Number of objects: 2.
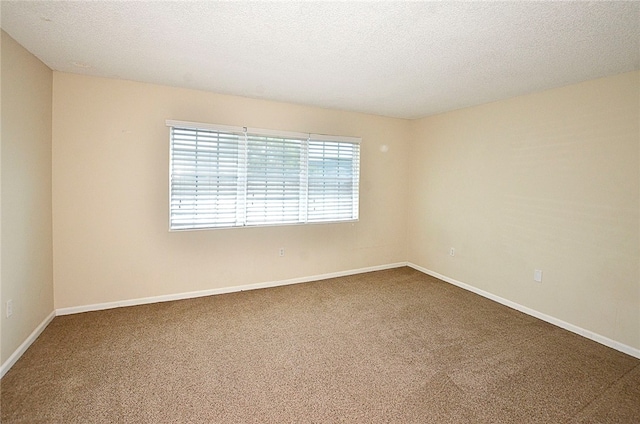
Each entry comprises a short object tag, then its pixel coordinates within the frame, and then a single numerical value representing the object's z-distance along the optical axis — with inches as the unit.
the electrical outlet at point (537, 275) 131.3
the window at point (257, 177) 137.3
